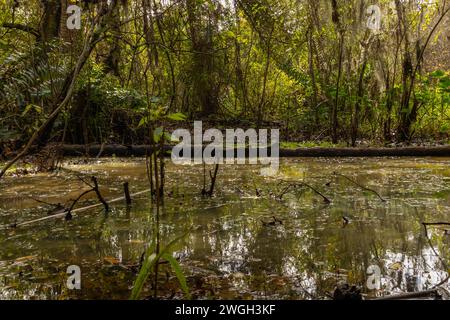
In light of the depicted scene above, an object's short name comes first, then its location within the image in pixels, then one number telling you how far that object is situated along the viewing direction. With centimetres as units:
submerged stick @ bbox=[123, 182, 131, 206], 358
